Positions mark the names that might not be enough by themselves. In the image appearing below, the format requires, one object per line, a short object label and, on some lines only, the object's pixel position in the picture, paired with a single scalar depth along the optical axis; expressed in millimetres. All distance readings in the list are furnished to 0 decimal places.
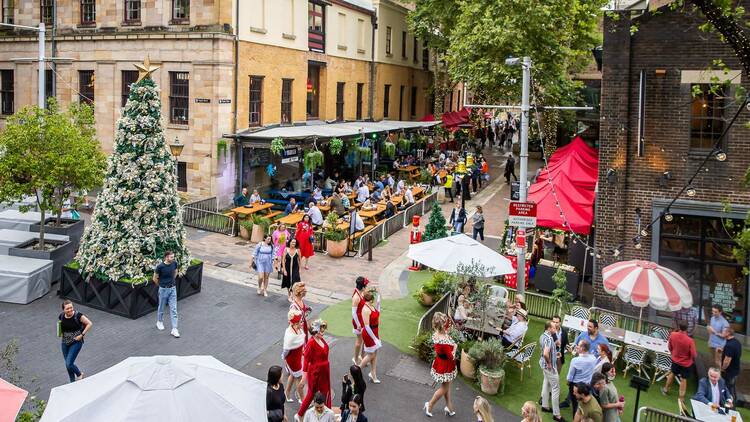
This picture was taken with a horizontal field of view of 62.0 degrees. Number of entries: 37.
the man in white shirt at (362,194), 26506
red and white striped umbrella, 11531
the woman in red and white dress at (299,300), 10641
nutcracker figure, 20141
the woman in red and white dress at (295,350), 9766
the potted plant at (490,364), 11031
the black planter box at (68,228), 17906
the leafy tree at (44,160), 15398
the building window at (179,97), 25516
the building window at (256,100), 27109
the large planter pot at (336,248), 19984
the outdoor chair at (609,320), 13367
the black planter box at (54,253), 15680
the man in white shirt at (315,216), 21078
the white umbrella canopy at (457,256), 13257
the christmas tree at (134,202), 14062
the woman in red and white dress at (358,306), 10977
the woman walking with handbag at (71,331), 10039
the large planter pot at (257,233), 21219
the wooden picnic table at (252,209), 22189
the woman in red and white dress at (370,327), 10867
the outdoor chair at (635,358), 11945
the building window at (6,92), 30562
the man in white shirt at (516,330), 11969
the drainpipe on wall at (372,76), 38156
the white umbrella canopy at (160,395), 6289
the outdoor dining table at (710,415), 9102
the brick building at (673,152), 14250
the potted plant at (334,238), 19984
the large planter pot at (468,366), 11523
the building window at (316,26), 30781
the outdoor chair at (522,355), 11672
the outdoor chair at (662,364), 11749
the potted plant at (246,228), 21500
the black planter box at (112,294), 13766
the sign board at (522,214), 14031
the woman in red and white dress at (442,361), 9812
